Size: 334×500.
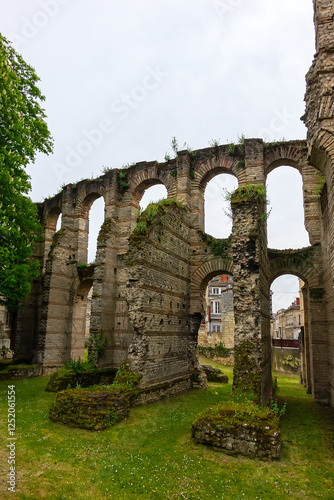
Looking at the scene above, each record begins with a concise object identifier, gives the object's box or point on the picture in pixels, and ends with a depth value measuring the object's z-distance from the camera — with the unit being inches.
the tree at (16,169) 417.7
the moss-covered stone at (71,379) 444.1
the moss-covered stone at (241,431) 248.4
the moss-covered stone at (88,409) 299.6
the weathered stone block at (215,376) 583.2
